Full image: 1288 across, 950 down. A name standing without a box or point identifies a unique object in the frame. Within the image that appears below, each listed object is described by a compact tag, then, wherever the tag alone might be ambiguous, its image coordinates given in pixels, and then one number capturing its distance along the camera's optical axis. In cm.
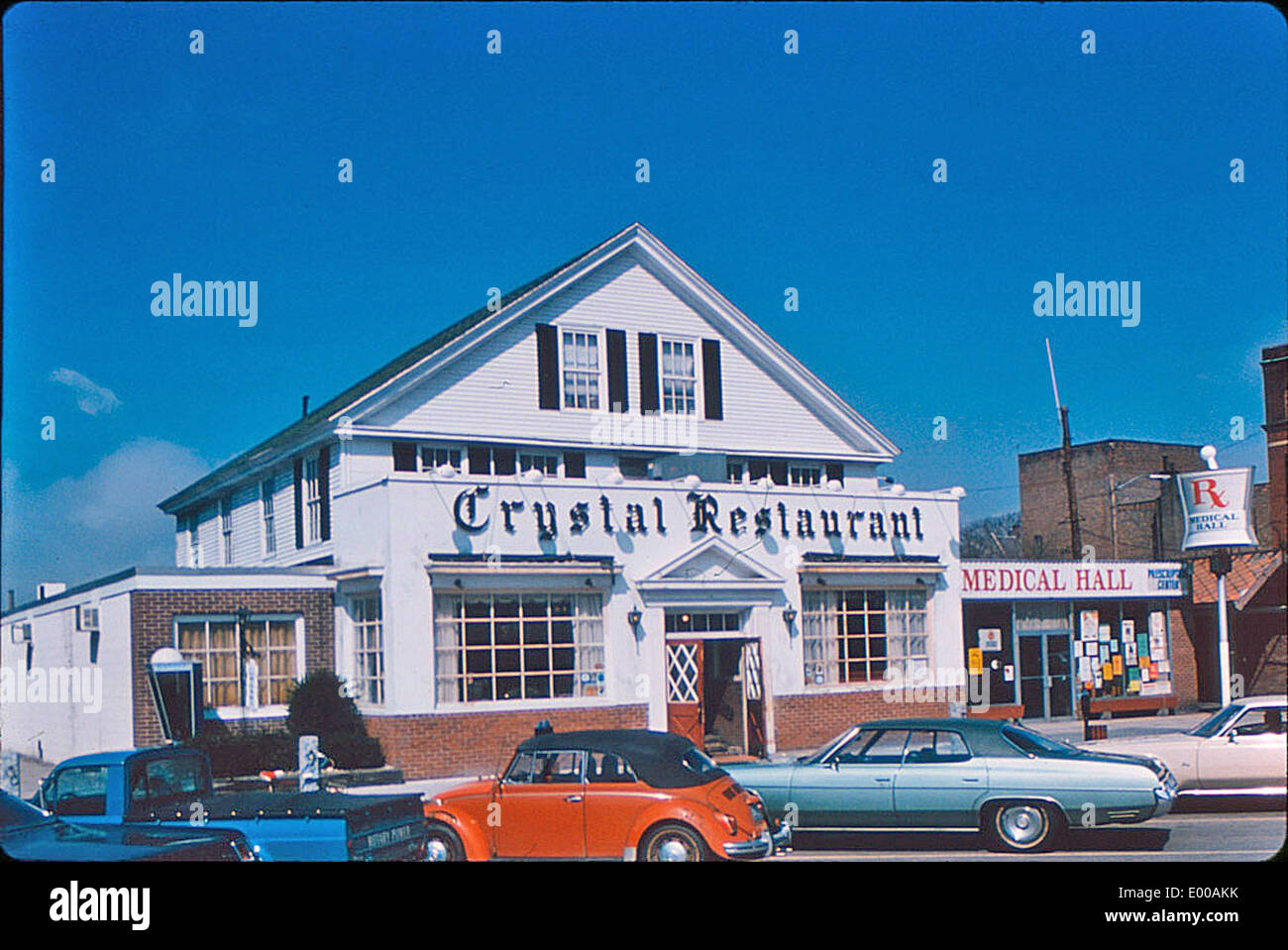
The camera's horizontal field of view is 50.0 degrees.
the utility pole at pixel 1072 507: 3056
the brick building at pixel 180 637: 1920
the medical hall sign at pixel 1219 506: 2453
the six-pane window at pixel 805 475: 2703
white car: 1513
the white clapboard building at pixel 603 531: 2022
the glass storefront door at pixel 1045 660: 2709
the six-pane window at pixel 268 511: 2453
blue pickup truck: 1125
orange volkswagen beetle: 1216
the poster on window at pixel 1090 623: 2747
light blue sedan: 1311
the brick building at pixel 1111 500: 3109
